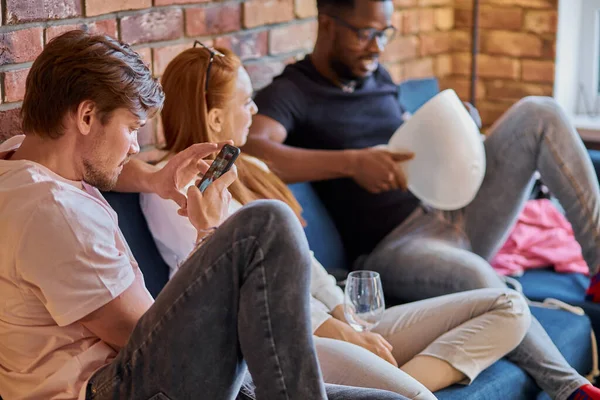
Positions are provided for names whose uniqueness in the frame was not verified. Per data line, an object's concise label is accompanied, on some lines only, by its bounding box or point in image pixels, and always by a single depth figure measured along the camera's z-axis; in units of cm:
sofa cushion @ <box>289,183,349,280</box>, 251
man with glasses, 248
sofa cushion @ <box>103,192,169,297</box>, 200
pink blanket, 274
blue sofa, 201
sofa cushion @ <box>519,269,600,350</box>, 248
